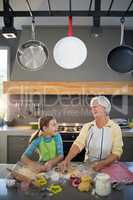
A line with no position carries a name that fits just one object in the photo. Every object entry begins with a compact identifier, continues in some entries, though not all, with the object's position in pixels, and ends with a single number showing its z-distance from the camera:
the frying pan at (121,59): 2.31
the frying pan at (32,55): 2.20
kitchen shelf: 3.51
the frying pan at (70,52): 2.25
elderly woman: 2.13
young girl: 2.14
